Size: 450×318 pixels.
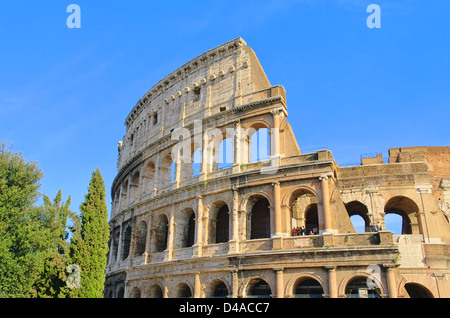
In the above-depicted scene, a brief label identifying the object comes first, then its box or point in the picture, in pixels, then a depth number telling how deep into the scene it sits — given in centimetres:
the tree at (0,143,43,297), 1995
